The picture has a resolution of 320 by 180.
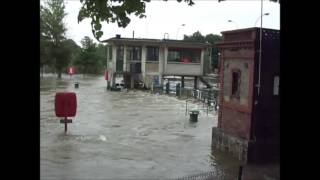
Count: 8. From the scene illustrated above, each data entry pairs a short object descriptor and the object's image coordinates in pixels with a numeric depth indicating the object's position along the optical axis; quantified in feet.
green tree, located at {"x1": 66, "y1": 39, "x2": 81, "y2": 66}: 201.27
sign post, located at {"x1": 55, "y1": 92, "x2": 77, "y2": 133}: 60.97
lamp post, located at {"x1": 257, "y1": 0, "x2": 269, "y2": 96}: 46.50
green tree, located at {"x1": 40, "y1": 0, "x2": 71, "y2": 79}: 195.60
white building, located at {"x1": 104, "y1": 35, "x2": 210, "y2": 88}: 137.87
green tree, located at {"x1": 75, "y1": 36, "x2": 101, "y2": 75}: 239.96
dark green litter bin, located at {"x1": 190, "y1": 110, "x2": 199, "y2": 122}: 76.93
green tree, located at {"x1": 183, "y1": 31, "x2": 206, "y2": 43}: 256.03
